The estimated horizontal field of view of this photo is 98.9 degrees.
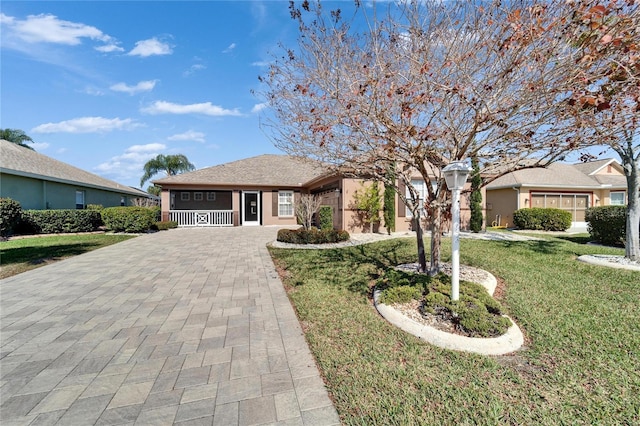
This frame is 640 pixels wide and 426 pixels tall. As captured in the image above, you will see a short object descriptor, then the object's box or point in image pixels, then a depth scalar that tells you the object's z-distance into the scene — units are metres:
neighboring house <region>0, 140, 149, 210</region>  12.98
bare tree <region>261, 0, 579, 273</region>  3.14
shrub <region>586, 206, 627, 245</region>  8.73
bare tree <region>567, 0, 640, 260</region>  2.44
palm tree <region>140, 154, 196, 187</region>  31.56
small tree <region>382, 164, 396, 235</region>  12.32
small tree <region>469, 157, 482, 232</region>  12.62
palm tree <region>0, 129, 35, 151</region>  26.26
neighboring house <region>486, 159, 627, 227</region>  16.69
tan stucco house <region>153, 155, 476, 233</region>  17.48
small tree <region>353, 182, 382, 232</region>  12.27
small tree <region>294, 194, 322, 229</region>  11.97
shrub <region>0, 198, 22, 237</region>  11.37
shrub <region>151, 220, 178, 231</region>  15.73
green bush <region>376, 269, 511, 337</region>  3.24
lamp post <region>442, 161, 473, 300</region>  3.64
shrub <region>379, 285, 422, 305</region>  4.07
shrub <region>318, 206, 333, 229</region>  11.63
